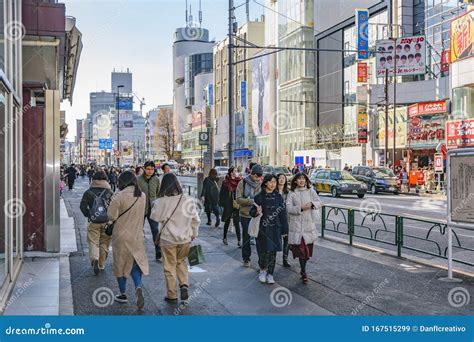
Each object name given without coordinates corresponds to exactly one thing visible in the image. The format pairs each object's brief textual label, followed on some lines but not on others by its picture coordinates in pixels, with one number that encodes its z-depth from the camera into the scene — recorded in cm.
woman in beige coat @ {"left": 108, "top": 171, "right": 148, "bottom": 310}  756
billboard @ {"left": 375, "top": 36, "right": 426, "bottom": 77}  4412
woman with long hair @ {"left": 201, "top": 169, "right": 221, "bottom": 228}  1678
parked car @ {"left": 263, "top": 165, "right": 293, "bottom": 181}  3834
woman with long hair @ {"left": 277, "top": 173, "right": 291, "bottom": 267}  1078
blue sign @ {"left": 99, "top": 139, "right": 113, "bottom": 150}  8988
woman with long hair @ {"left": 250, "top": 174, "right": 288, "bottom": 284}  905
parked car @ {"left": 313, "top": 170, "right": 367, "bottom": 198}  3272
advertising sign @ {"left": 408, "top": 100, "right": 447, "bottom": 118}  4125
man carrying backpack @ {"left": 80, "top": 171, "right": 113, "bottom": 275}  965
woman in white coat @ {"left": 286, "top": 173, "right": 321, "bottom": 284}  923
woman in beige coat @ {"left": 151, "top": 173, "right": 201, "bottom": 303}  768
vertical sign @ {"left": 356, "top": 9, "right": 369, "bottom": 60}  5014
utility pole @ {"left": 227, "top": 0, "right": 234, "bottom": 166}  2088
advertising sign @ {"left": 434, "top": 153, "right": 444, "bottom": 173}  3375
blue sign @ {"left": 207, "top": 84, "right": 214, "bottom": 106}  11525
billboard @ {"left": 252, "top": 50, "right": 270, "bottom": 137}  8019
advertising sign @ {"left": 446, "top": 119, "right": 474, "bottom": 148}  3650
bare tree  13125
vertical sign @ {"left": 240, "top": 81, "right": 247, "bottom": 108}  9119
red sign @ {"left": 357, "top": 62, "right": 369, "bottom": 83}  5191
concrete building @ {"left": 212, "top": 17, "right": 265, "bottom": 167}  9131
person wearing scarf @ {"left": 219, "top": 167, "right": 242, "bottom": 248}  1316
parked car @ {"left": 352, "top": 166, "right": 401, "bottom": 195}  3734
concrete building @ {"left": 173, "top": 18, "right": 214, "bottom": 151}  13962
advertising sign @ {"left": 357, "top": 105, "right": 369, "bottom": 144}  5012
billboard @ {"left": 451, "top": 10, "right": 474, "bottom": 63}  3788
